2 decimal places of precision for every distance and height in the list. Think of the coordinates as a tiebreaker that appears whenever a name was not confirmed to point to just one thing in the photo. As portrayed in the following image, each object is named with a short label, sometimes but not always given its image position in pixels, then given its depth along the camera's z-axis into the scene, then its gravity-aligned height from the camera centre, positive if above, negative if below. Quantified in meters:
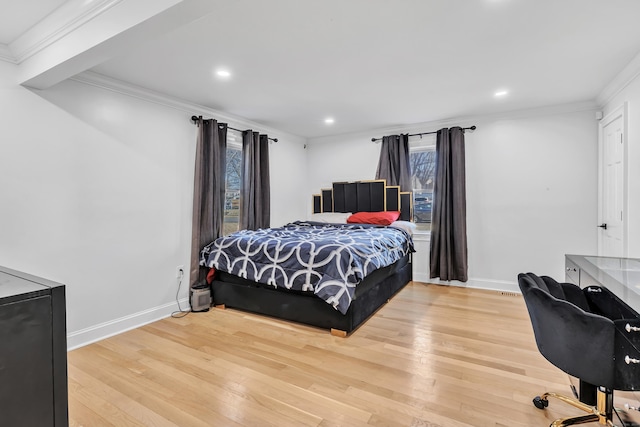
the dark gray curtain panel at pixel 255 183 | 4.40 +0.40
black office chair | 1.31 -0.60
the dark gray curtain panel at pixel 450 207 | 4.46 +0.03
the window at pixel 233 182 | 4.35 +0.40
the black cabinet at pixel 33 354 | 0.94 -0.45
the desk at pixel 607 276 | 1.41 -0.37
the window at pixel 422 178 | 4.86 +0.50
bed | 2.89 -0.63
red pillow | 4.64 -0.11
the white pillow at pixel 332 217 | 4.98 -0.11
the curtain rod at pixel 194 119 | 3.73 +1.10
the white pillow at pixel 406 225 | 4.49 -0.23
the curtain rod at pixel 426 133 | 4.44 +1.16
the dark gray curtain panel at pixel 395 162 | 4.90 +0.76
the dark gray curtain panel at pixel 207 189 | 3.70 +0.27
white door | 3.16 +0.23
